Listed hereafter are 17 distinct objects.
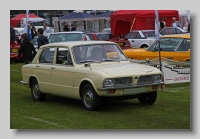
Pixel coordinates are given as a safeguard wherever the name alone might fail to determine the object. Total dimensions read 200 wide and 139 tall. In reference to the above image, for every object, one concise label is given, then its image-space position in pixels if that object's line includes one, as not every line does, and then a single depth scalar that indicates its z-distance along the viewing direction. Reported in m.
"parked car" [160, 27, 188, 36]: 27.58
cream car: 10.00
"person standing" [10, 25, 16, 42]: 22.36
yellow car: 15.19
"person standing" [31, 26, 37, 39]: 26.00
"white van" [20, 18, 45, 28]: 41.69
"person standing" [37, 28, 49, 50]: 17.00
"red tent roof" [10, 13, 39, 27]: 41.53
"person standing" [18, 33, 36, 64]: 15.89
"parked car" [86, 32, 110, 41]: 26.82
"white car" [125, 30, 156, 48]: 27.59
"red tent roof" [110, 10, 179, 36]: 28.12
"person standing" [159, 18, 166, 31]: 28.34
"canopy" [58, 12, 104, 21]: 29.80
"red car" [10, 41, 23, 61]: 23.11
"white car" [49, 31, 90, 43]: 19.31
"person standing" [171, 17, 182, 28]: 27.87
